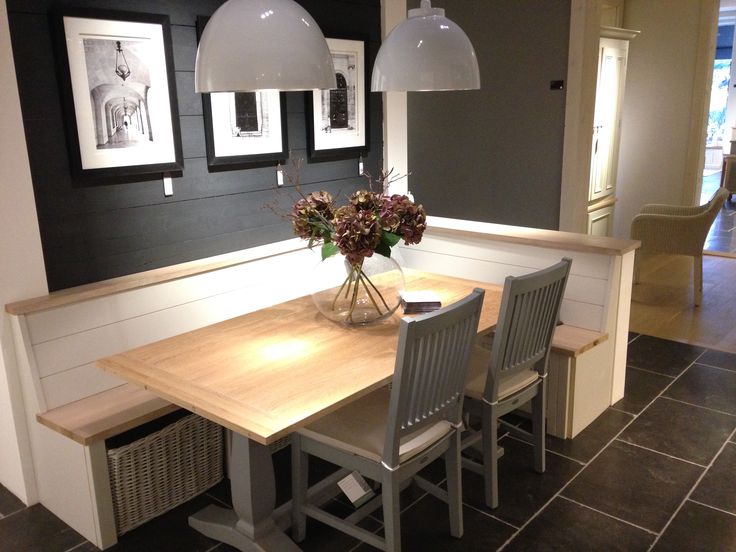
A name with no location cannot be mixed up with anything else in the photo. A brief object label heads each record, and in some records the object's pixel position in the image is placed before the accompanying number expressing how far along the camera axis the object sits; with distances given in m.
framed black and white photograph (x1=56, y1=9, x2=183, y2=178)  2.50
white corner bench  2.40
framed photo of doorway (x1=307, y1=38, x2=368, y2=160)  3.48
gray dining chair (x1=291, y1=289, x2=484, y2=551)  1.94
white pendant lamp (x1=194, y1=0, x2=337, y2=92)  1.74
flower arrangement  2.27
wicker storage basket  2.41
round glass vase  2.48
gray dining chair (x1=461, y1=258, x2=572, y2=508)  2.32
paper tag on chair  2.40
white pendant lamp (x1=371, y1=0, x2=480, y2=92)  2.27
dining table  1.84
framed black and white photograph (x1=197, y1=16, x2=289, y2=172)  3.00
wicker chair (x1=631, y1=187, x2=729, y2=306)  4.82
